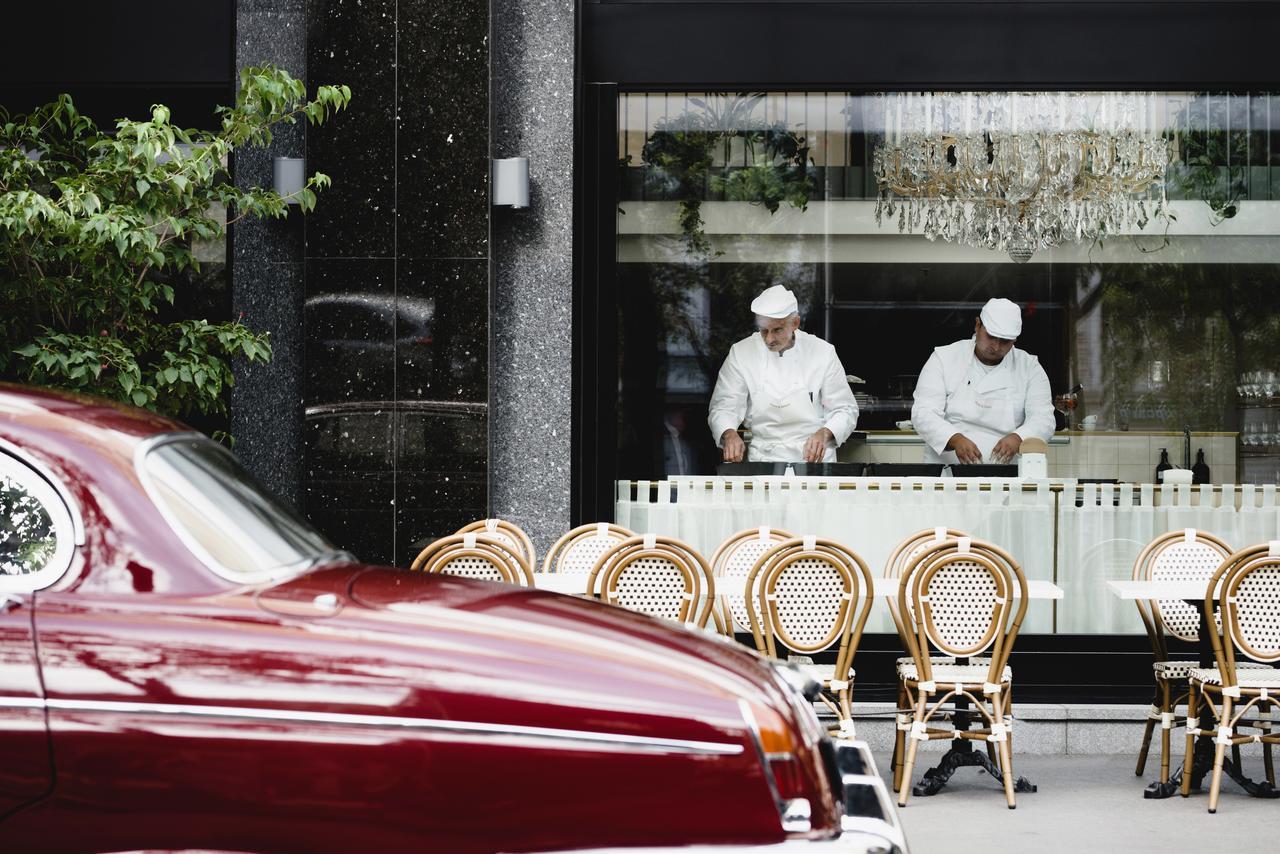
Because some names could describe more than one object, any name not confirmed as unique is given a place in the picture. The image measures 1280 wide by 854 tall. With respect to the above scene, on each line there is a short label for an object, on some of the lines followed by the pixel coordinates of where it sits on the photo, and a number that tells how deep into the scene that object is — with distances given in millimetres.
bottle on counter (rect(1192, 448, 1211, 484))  17953
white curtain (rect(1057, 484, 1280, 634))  17094
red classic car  5504
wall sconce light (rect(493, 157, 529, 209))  16375
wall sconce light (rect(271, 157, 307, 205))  16516
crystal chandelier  17828
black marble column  16312
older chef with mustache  18812
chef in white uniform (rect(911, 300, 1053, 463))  18953
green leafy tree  12383
